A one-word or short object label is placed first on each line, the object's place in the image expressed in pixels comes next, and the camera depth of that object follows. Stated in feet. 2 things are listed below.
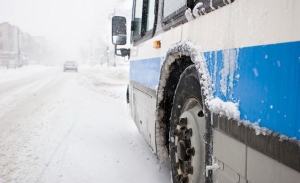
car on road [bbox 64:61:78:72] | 120.67
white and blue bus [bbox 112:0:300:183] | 3.38
